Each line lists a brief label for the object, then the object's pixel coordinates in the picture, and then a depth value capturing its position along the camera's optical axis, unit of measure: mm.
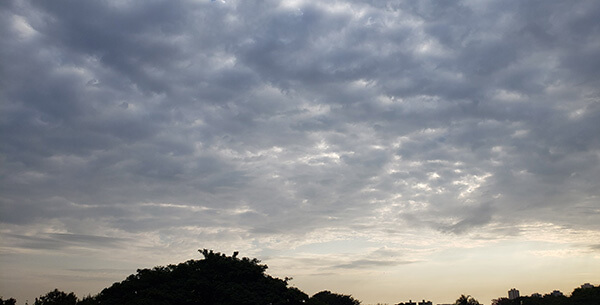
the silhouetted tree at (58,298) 60444
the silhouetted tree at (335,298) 121756
